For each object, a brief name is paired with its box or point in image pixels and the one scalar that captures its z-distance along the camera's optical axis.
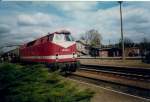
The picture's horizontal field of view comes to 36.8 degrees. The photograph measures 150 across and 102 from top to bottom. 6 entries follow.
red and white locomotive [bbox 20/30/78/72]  17.00
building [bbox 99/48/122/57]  64.62
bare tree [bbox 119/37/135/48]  68.08
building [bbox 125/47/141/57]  59.78
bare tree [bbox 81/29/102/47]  105.60
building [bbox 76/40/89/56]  79.44
